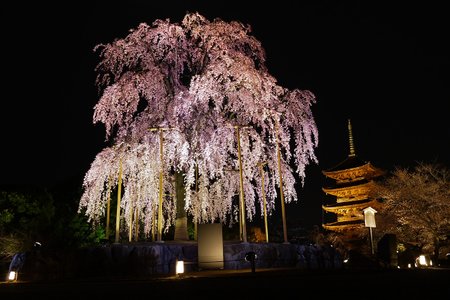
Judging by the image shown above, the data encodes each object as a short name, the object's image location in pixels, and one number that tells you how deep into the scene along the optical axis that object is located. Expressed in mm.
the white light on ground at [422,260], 20242
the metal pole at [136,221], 19652
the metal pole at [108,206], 19206
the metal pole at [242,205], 16969
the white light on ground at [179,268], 13139
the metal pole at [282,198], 17531
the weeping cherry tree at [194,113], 18047
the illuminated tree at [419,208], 27875
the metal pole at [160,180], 16359
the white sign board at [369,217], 16375
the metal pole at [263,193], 19334
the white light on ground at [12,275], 14602
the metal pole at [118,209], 17594
